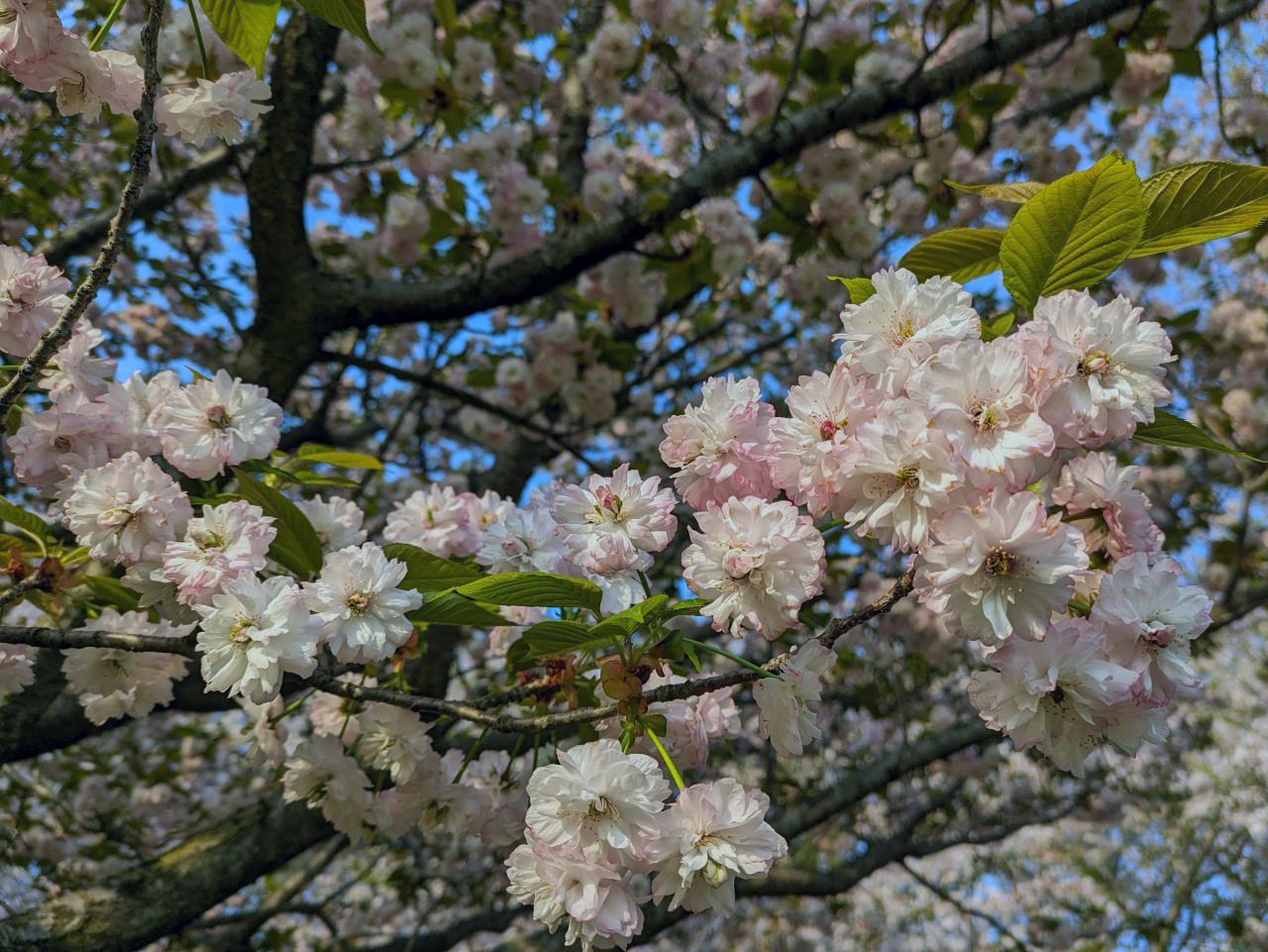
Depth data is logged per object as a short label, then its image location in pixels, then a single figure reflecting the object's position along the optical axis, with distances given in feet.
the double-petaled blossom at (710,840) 1.14
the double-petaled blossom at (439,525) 1.66
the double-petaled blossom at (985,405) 1.04
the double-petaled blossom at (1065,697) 1.04
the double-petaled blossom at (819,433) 1.12
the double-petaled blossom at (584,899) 1.12
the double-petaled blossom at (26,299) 1.40
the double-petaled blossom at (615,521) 1.26
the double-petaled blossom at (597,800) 1.11
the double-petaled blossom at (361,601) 1.29
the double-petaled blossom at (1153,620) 1.07
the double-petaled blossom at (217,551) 1.27
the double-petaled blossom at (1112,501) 1.13
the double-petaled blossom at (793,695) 1.20
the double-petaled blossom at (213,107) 1.37
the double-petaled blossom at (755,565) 1.13
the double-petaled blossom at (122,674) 1.59
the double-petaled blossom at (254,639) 1.21
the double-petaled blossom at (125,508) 1.36
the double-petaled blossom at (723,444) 1.22
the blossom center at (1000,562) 1.03
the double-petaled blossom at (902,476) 1.04
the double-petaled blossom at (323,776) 1.60
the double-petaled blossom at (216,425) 1.43
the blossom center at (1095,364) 1.06
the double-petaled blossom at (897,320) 1.12
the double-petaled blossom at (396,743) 1.56
